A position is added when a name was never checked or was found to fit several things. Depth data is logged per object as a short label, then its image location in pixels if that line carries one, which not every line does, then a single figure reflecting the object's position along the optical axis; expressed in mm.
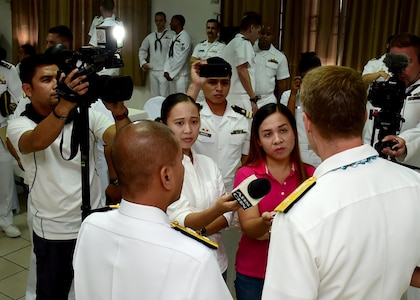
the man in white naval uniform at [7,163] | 3855
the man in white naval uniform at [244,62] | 5012
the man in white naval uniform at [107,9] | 6199
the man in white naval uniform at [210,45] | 6621
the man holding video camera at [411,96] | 2428
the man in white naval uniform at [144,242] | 1121
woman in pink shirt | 1917
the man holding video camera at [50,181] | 2053
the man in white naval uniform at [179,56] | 7195
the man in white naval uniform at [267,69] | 5711
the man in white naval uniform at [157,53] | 7453
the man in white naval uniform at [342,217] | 1148
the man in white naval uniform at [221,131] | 2773
